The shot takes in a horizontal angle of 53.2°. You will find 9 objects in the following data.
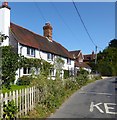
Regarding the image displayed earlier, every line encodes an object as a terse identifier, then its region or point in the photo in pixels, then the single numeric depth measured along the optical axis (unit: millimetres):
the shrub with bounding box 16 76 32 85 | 11899
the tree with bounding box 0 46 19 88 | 4249
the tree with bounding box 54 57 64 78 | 7111
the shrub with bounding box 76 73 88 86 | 11791
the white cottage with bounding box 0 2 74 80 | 12750
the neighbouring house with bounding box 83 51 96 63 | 41778
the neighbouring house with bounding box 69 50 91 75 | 31586
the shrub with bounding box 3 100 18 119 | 3351
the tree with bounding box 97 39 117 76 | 30015
